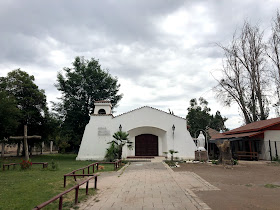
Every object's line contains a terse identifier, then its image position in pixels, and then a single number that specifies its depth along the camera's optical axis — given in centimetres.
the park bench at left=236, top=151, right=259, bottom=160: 1859
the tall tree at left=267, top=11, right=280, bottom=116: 2348
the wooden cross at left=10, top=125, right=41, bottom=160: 1273
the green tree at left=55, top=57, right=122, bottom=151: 2480
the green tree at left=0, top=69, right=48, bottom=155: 2484
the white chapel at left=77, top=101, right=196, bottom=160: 2028
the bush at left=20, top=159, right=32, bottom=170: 1218
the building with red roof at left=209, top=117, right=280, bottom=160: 1875
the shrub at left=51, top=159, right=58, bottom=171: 1251
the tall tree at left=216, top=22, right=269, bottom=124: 2544
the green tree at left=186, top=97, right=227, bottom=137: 4019
